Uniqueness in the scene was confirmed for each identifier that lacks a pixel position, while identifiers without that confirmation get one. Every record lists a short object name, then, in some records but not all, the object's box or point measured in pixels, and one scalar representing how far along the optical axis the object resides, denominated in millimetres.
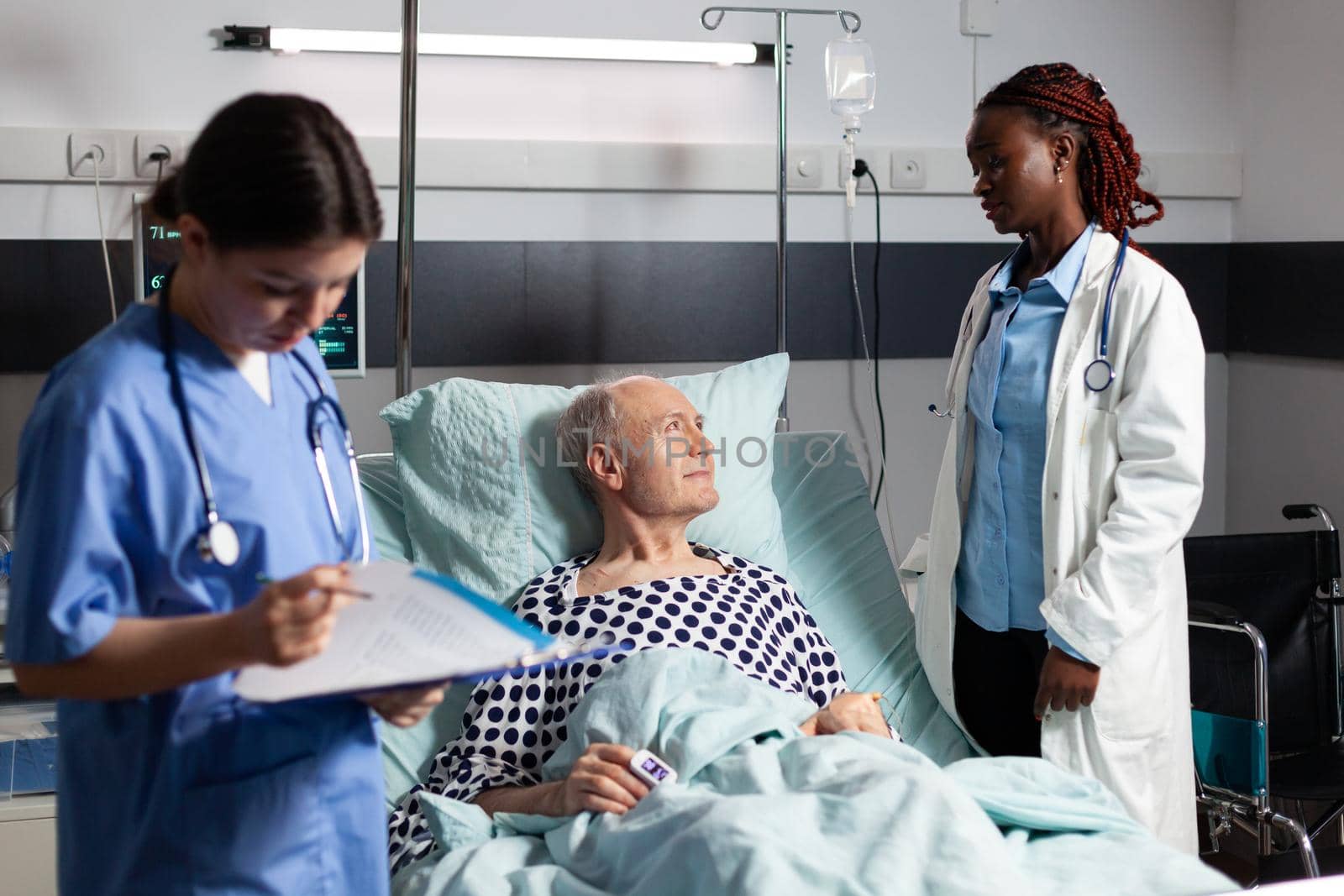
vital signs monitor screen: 2346
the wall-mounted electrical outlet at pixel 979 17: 2883
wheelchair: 2133
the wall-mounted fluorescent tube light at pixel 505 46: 2545
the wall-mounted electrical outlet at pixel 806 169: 2842
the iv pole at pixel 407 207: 2176
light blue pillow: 2014
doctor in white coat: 1682
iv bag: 2600
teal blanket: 1225
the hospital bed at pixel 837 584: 1889
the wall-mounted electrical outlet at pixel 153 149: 2514
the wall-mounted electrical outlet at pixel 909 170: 2910
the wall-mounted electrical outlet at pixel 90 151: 2484
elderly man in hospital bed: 1642
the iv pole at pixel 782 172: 2545
